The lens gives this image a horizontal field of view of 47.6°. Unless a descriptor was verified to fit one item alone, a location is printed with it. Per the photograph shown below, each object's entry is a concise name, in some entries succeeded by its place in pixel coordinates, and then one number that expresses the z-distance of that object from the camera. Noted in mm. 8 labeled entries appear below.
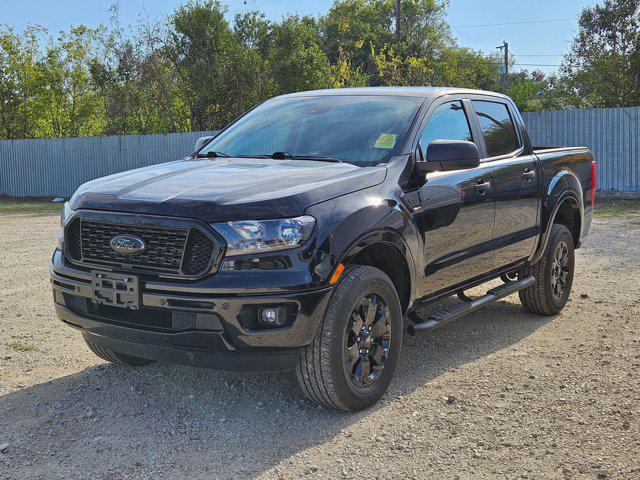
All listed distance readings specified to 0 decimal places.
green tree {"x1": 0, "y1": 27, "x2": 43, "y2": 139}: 28422
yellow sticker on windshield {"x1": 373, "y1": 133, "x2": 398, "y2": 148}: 4562
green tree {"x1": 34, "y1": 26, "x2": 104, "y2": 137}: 29781
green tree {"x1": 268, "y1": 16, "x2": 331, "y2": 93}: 23625
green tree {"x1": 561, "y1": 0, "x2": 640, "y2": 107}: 21047
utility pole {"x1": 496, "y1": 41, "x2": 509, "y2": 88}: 60656
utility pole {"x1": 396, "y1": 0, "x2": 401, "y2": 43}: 35338
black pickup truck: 3590
